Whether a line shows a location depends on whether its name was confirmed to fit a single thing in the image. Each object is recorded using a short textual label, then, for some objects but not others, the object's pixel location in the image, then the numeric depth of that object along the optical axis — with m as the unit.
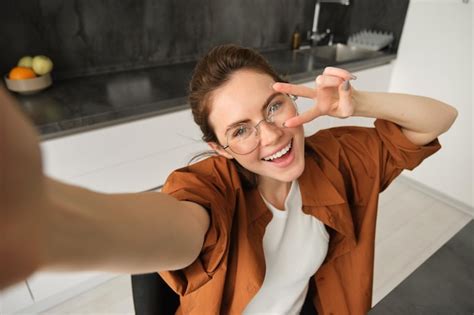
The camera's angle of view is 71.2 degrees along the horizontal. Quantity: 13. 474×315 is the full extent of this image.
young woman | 0.40
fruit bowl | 1.60
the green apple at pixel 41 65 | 1.68
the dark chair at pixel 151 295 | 0.72
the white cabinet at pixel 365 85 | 2.50
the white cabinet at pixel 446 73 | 2.25
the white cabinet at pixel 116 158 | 1.46
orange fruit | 1.59
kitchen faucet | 2.88
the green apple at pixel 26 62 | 1.69
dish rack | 2.72
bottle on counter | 2.80
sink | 2.70
